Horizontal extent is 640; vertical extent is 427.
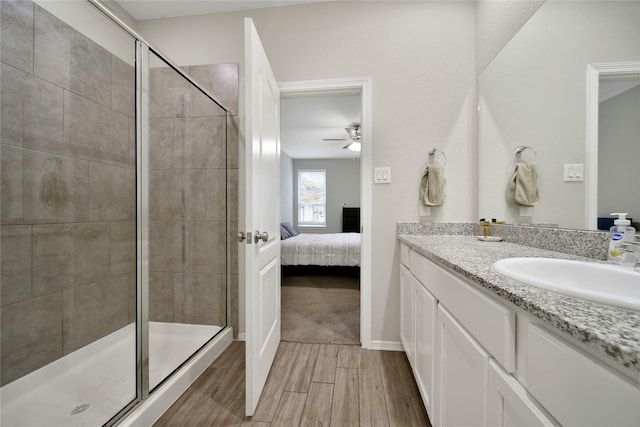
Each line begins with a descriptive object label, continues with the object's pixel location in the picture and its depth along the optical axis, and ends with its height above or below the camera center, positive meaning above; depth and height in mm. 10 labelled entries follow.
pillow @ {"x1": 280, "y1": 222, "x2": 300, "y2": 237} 4631 -366
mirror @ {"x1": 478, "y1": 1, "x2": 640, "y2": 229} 881 +541
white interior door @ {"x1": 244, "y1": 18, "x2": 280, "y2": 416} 1203 -39
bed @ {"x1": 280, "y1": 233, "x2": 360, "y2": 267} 3713 -662
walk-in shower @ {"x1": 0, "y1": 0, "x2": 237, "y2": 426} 1238 -34
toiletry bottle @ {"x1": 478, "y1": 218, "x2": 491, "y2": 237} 1565 -112
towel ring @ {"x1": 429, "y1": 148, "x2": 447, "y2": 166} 1796 +413
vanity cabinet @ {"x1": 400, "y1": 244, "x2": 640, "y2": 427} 367 -347
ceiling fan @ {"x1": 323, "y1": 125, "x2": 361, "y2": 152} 4023 +1256
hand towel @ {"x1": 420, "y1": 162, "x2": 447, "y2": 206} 1750 +178
